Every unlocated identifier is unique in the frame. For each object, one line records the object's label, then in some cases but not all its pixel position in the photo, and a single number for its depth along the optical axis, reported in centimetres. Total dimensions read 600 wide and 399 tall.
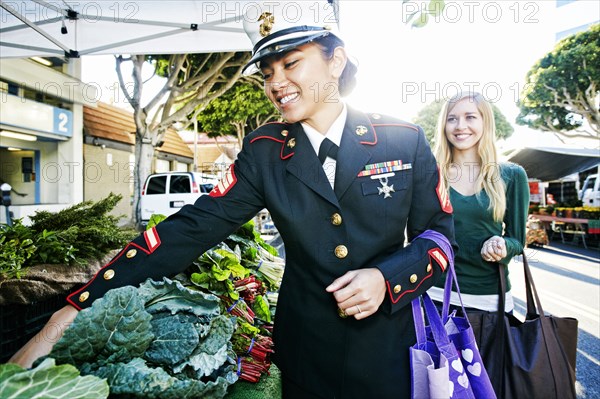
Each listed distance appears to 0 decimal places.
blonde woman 226
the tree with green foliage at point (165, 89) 1220
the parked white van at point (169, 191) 1382
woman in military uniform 123
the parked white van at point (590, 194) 1509
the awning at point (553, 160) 1430
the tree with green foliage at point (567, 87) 1488
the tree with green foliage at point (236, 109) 1723
